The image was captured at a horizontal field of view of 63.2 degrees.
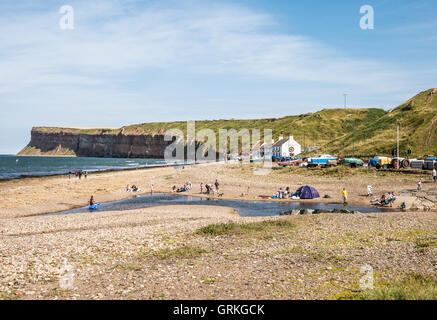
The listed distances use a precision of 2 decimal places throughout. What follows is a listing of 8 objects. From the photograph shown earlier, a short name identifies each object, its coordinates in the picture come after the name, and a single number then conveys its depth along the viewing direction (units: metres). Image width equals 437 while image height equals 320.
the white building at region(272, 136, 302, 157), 115.31
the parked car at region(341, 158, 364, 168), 64.75
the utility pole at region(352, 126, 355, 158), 89.92
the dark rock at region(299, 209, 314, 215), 30.43
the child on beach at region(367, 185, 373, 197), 41.97
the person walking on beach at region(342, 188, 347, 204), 37.69
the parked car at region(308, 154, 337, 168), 71.28
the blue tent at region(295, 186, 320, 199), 42.16
